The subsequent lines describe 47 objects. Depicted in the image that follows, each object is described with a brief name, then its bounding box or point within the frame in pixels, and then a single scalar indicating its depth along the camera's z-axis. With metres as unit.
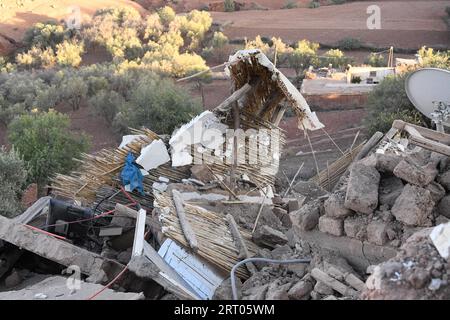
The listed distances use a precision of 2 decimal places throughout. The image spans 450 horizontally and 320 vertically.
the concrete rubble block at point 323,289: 4.41
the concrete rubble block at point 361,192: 4.82
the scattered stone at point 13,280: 6.91
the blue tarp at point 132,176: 8.30
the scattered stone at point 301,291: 4.49
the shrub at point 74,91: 23.22
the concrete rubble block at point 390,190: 4.90
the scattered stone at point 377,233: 4.69
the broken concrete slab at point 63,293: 5.35
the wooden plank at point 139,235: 5.87
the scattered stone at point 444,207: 4.72
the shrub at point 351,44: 31.38
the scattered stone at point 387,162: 5.13
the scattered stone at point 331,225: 5.00
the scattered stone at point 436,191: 4.73
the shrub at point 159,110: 18.09
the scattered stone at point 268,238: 6.64
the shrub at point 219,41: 31.53
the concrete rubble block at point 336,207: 4.98
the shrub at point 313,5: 42.08
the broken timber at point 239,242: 5.83
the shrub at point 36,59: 29.93
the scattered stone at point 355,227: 4.84
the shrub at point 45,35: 33.12
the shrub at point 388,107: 15.95
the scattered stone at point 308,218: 5.27
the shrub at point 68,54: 29.70
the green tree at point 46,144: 15.14
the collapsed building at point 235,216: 4.70
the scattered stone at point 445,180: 4.80
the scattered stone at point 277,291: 4.44
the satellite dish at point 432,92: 6.66
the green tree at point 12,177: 11.53
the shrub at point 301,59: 26.58
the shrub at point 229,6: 42.31
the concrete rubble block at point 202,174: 8.53
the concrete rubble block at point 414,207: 4.56
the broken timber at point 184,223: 5.98
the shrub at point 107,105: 21.44
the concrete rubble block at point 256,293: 4.65
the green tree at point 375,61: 26.28
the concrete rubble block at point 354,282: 4.38
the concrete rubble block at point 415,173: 4.70
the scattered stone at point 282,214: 8.21
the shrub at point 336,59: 26.59
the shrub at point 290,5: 42.88
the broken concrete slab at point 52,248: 6.38
